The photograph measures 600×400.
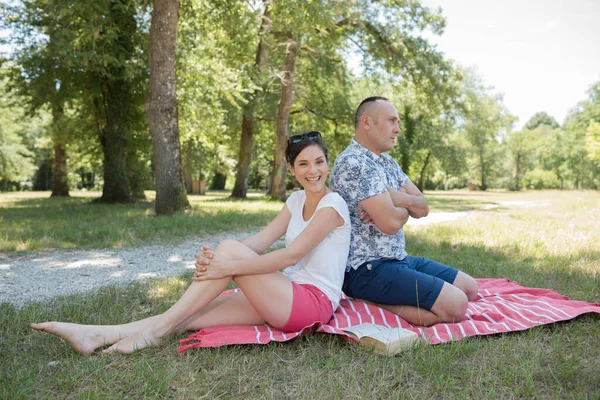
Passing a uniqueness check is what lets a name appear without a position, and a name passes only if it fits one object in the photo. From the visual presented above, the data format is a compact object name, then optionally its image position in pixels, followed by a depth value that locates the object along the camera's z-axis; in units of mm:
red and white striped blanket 3395
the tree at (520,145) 61719
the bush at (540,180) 61834
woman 3318
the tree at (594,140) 30239
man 3807
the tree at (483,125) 32150
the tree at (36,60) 14406
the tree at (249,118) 17281
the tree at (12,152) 35781
